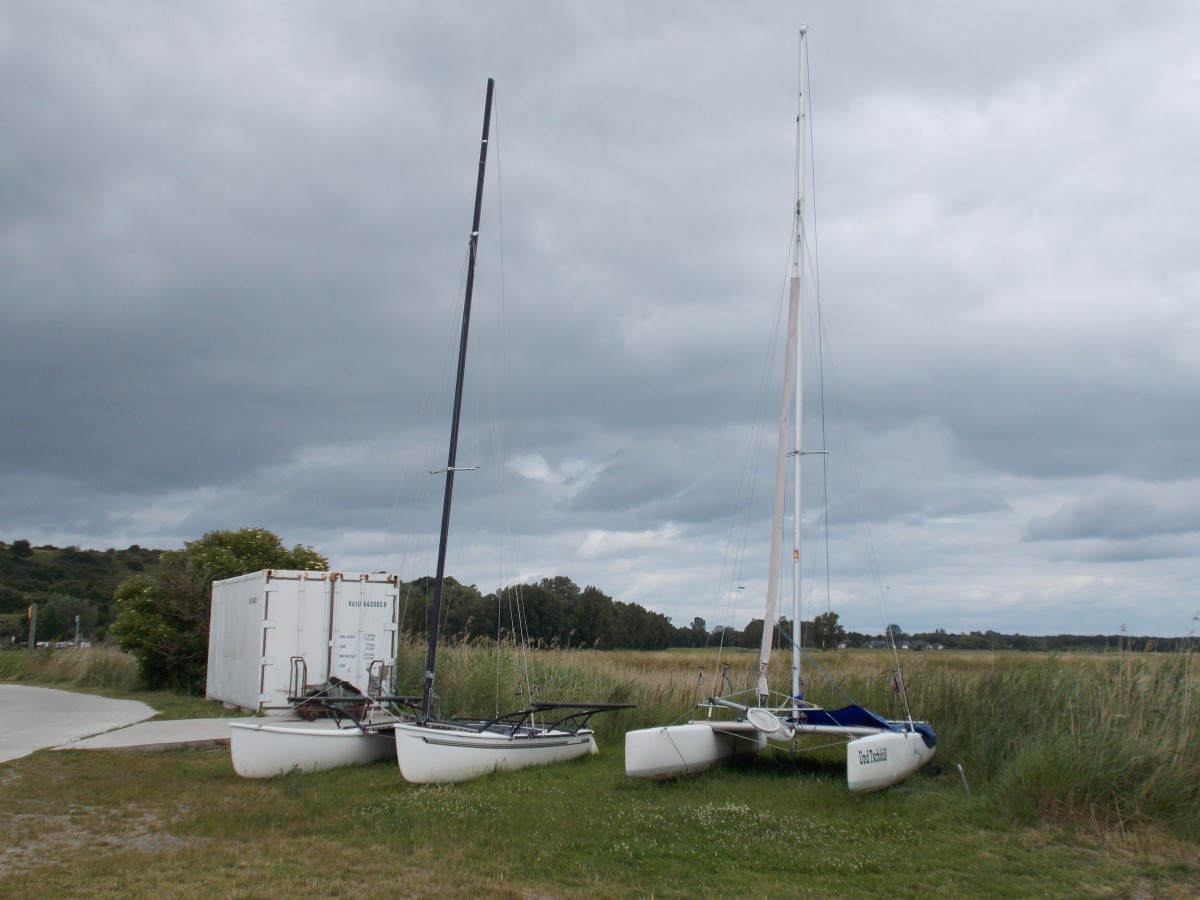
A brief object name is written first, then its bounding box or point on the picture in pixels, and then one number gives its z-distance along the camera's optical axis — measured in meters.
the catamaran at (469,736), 11.73
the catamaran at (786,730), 10.92
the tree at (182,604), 25.17
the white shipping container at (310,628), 17.14
